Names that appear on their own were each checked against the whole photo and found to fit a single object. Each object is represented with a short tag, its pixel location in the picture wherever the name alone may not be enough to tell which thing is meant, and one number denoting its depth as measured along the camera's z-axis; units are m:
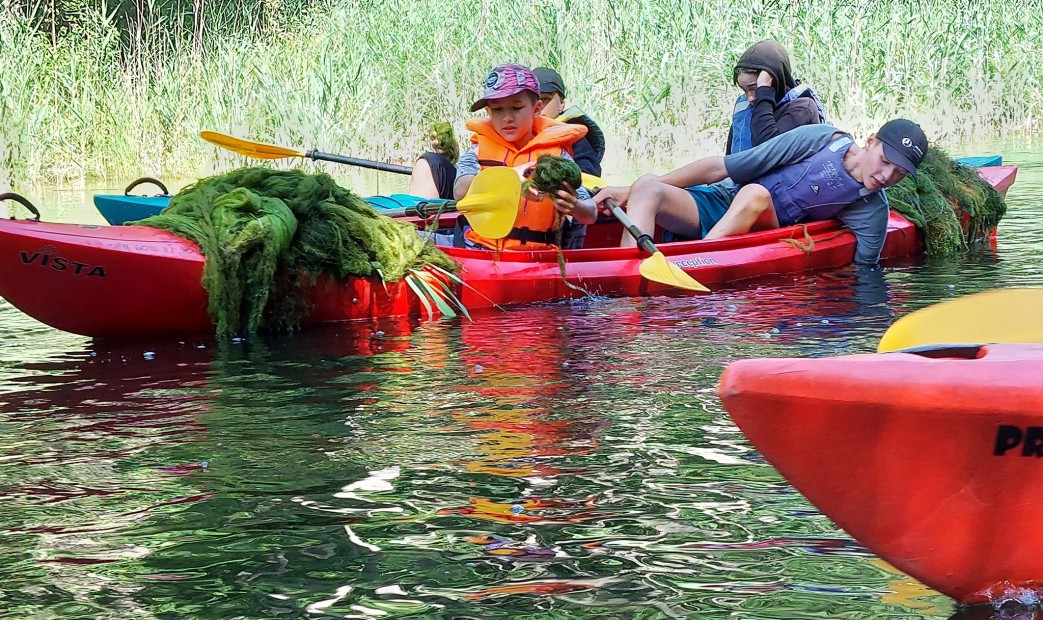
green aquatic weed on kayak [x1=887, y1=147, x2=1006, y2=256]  7.55
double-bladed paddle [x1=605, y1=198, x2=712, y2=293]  5.87
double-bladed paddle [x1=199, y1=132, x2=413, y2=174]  7.51
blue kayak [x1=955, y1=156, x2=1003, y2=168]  8.81
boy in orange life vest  5.90
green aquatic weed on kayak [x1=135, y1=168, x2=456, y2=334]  5.28
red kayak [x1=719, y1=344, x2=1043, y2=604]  1.97
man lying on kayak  6.33
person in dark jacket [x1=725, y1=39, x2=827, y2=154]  7.14
